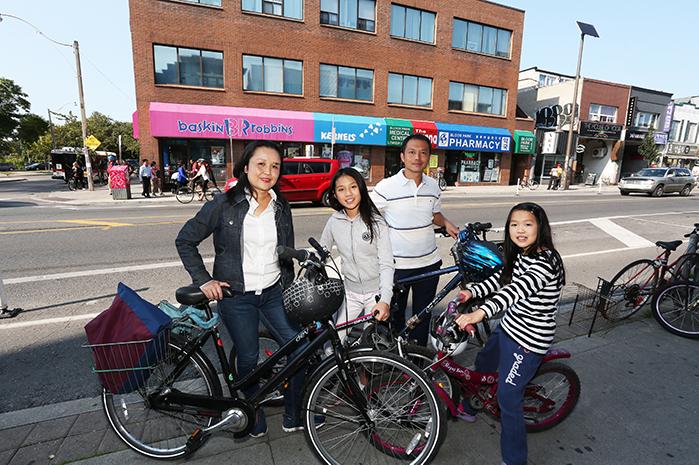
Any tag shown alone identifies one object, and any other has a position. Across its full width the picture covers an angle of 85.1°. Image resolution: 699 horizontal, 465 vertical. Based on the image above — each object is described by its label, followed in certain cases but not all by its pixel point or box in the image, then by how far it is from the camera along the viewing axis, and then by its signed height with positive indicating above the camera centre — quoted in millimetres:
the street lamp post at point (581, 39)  26044 +8648
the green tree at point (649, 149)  33781 +1717
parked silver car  22328 -766
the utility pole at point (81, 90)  18062 +3067
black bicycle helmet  2125 -771
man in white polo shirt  3371 -542
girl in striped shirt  2268 -876
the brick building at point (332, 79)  19031 +4707
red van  14164 -619
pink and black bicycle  2564 -1559
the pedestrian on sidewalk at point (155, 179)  18016 -1049
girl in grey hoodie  2729 -608
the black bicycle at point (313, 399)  2189 -1463
